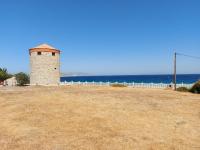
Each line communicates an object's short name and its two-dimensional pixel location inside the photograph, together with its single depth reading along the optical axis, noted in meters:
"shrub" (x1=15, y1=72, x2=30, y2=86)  31.61
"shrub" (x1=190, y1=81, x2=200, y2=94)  21.35
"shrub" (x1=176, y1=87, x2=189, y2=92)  23.32
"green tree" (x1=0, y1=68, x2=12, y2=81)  37.54
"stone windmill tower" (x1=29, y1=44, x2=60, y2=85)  29.24
